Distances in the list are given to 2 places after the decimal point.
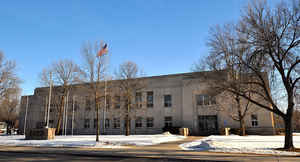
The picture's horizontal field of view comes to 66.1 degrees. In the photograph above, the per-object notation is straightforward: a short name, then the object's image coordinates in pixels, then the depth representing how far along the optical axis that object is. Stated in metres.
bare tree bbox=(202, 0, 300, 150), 14.15
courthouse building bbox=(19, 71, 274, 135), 36.81
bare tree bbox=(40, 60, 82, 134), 39.34
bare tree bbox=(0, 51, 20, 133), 32.59
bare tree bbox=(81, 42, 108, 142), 19.73
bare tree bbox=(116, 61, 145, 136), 31.59
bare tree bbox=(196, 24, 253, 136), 15.83
